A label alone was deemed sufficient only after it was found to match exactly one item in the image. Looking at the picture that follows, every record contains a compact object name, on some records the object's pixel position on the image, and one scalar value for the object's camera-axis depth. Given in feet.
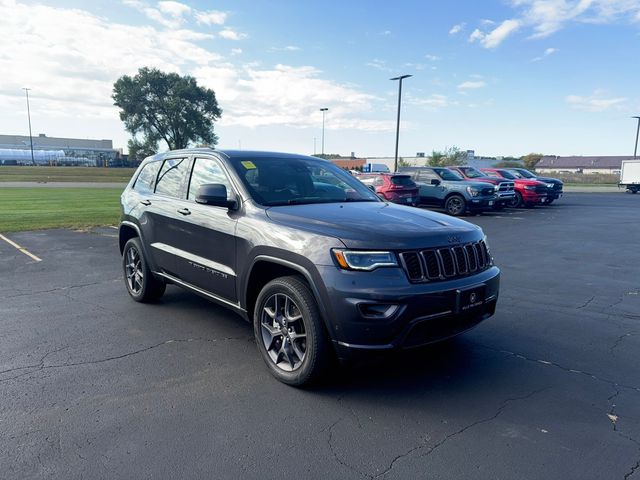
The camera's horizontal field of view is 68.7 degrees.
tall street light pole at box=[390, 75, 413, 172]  90.26
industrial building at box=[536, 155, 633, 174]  357.20
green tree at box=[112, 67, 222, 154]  191.01
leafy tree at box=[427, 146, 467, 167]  160.65
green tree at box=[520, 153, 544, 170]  348.30
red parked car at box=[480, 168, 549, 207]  69.41
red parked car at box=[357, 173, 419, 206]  53.98
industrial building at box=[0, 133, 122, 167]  285.08
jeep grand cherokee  10.37
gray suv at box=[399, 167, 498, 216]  56.39
